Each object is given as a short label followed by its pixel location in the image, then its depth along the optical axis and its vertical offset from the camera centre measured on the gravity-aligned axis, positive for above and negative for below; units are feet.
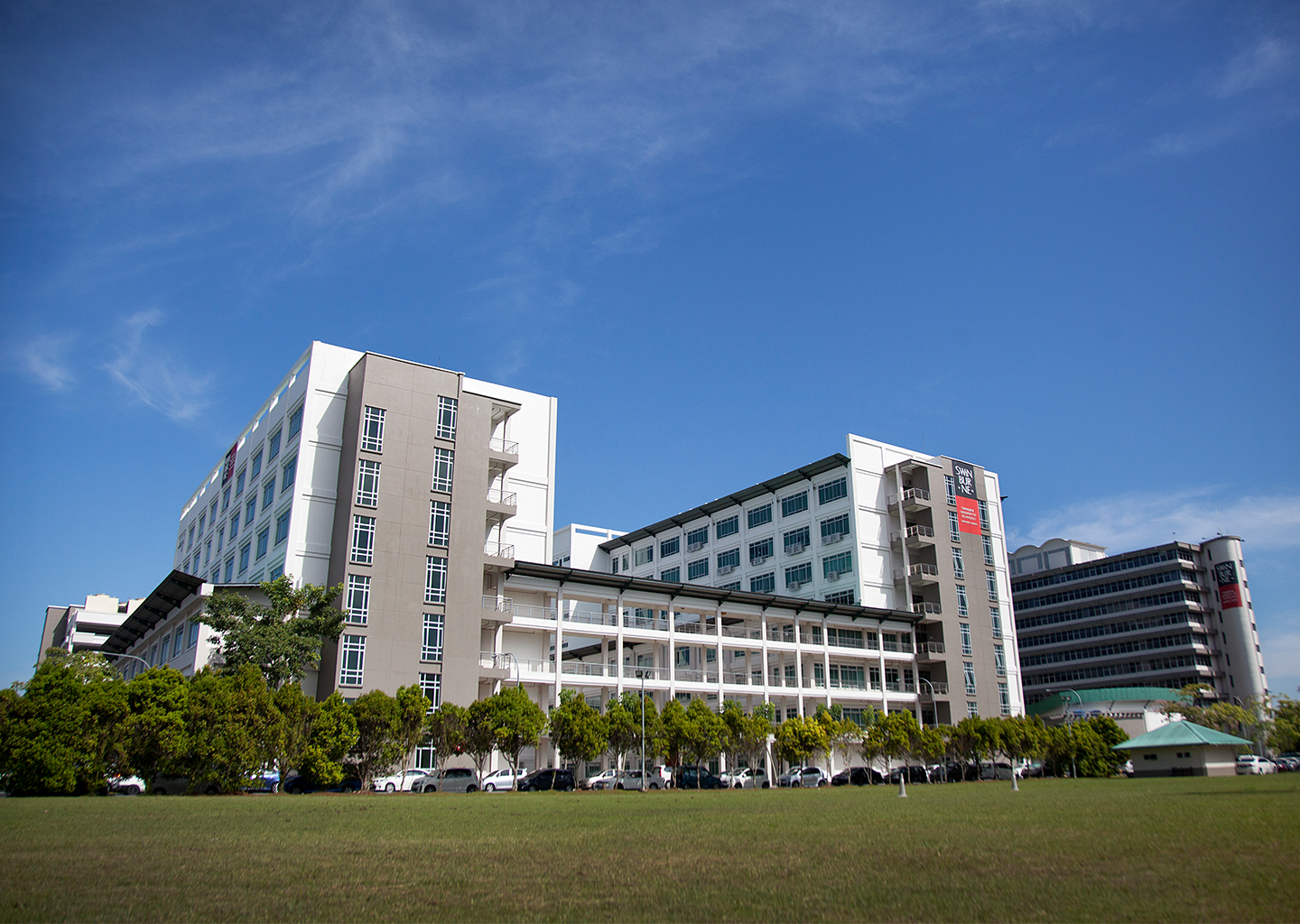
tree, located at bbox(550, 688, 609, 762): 154.71 +0.96
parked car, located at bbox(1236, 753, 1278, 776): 190.29 -6.18
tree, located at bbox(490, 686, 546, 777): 147.84 +2.46
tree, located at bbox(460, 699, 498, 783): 148.66 +1.36
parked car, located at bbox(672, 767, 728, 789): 169.99 -7.39
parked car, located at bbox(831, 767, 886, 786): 180.86 -7.68
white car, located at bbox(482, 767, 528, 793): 158.40 -7.14
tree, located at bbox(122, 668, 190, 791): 109.91 +1.85
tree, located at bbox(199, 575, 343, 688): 157.89 +18.60
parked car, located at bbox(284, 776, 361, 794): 134.11 -6.65
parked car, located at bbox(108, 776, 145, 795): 134.52 -6.75
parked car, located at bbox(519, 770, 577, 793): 160.56 -7.22
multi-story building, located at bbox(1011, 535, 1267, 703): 361.71 +44.38
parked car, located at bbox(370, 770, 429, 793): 148.04 -6.70
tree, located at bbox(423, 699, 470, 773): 149.18 +1.67
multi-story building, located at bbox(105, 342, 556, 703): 177.47 +45.45
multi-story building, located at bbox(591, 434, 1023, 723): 258.57 +50.32
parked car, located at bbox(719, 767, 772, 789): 181.37 -7.98
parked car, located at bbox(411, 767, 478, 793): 150.51 -6.89
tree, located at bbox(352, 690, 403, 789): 140.05 +0.44
